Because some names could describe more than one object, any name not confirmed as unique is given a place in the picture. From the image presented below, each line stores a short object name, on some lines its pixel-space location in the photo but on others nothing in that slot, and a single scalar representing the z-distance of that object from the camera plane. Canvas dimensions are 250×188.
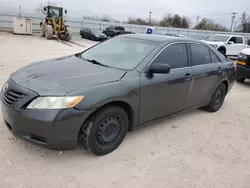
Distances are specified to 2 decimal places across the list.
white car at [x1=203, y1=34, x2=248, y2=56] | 13.87
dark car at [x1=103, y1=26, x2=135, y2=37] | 28.77
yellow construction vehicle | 19.66
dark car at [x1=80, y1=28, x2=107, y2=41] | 24.77
